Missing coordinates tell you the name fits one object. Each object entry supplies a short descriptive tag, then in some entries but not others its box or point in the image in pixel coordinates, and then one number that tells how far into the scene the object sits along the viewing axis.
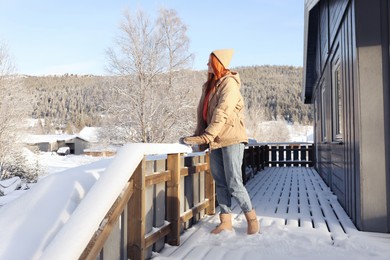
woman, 2.96
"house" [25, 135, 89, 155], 64.81
